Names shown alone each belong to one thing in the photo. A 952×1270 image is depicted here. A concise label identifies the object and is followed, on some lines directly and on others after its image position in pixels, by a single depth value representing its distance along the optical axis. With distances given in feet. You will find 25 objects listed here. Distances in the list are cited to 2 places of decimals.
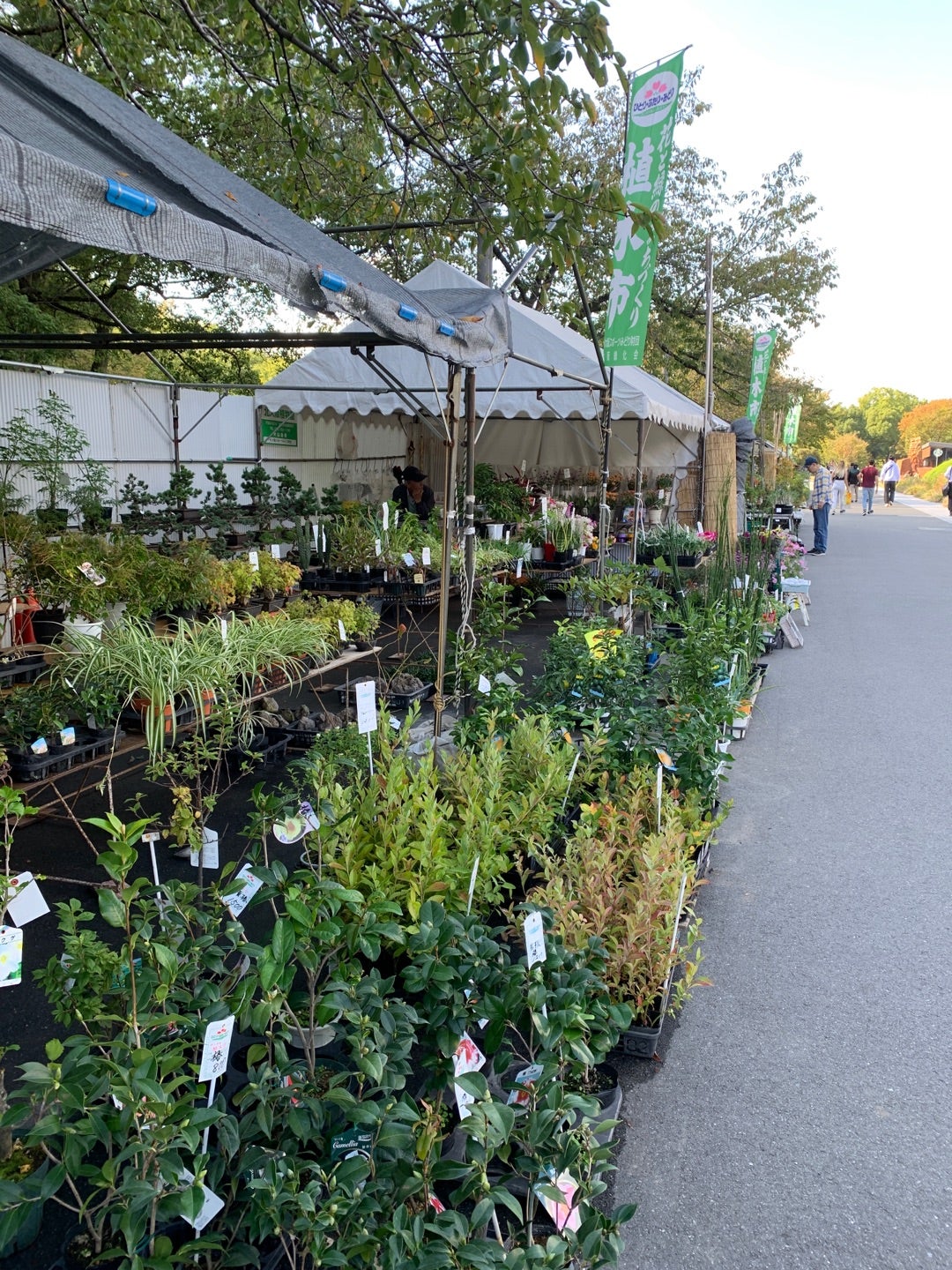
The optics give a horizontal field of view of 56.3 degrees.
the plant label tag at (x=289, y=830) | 6.96
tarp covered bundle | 5.45
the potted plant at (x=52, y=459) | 18.90
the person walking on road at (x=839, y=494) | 79.20
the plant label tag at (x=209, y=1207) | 4.52
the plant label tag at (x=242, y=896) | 5.54
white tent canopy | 27.55
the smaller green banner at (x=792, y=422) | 86.94
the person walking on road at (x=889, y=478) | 95.35
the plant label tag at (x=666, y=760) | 9.99
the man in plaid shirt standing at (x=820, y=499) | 45.52
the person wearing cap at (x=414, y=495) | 30.55
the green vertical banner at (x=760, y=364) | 50.80
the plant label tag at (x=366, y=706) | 9.38
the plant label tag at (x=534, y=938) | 5.85
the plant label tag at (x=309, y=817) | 7.32
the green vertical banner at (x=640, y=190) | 22.00
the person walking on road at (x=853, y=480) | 110.35
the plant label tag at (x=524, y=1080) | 5.32
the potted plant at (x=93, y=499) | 21.63
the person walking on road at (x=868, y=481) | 84.69
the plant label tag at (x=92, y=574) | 14.21
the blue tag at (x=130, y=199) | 5.73
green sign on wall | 37.60
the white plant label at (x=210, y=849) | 7.28
